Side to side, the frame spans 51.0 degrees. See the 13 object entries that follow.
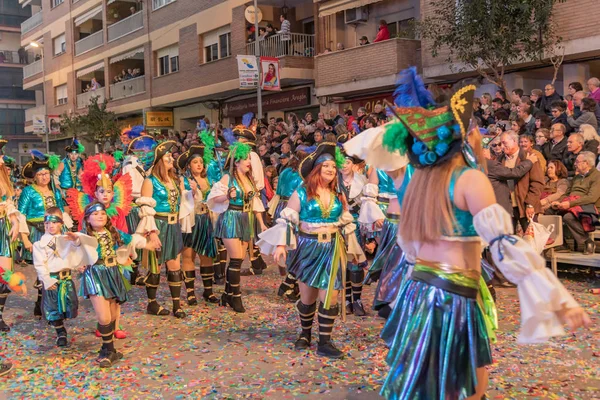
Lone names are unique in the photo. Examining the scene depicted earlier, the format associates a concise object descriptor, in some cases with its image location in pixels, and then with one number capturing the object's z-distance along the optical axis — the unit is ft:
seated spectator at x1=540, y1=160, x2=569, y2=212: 30.58
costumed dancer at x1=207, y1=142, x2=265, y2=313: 25.46
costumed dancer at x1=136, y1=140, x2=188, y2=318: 25.30
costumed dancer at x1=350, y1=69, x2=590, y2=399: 10.62
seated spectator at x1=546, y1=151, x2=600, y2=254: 28.96
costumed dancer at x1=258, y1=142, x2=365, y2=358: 19.21
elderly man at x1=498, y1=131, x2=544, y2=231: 29.01
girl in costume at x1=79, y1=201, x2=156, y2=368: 19.70
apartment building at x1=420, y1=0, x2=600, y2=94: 44.42
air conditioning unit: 67.41
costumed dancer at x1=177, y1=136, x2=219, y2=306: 27.37
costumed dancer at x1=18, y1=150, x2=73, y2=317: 27.07
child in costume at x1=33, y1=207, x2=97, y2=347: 20.07
